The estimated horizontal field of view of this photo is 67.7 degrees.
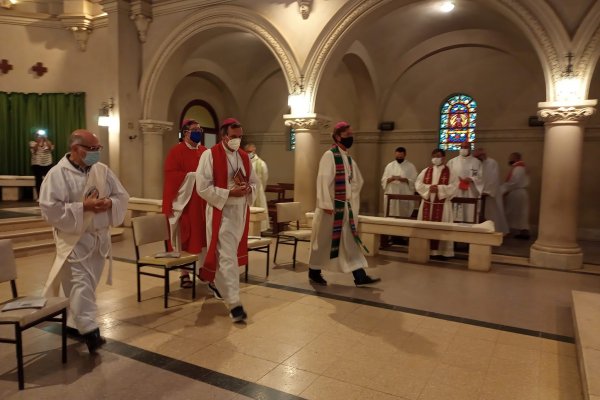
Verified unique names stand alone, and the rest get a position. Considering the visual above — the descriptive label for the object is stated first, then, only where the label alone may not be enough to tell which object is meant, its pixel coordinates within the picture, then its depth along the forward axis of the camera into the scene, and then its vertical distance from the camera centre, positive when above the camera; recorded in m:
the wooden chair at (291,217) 6.30 -0.73
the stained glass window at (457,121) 11.41 +1.35
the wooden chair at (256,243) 5.57 -0.95
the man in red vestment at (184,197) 5.20 -0.37
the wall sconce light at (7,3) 11.34 +3.99
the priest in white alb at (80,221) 3.31 -0.44
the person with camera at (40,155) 10.77 +0.15
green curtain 11.71 +1.08
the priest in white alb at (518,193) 9.88 -0.42
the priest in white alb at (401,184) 9.20 -0.27
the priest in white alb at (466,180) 8.08 -0.12
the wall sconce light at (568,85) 6.63 +1.36
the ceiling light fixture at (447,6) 9.71 +3.66
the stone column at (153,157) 10.91 +0.19
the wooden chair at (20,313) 2.81 -0.99
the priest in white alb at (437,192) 7.51 -0.32
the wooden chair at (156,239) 4.42 -0.82
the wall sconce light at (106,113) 10.58 +1.21
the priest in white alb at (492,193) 9.55 -0.41
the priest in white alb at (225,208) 4.18 -0.40
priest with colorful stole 5.25 -0.55
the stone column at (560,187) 6.77 -0.17
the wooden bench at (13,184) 11.21 -0.58
